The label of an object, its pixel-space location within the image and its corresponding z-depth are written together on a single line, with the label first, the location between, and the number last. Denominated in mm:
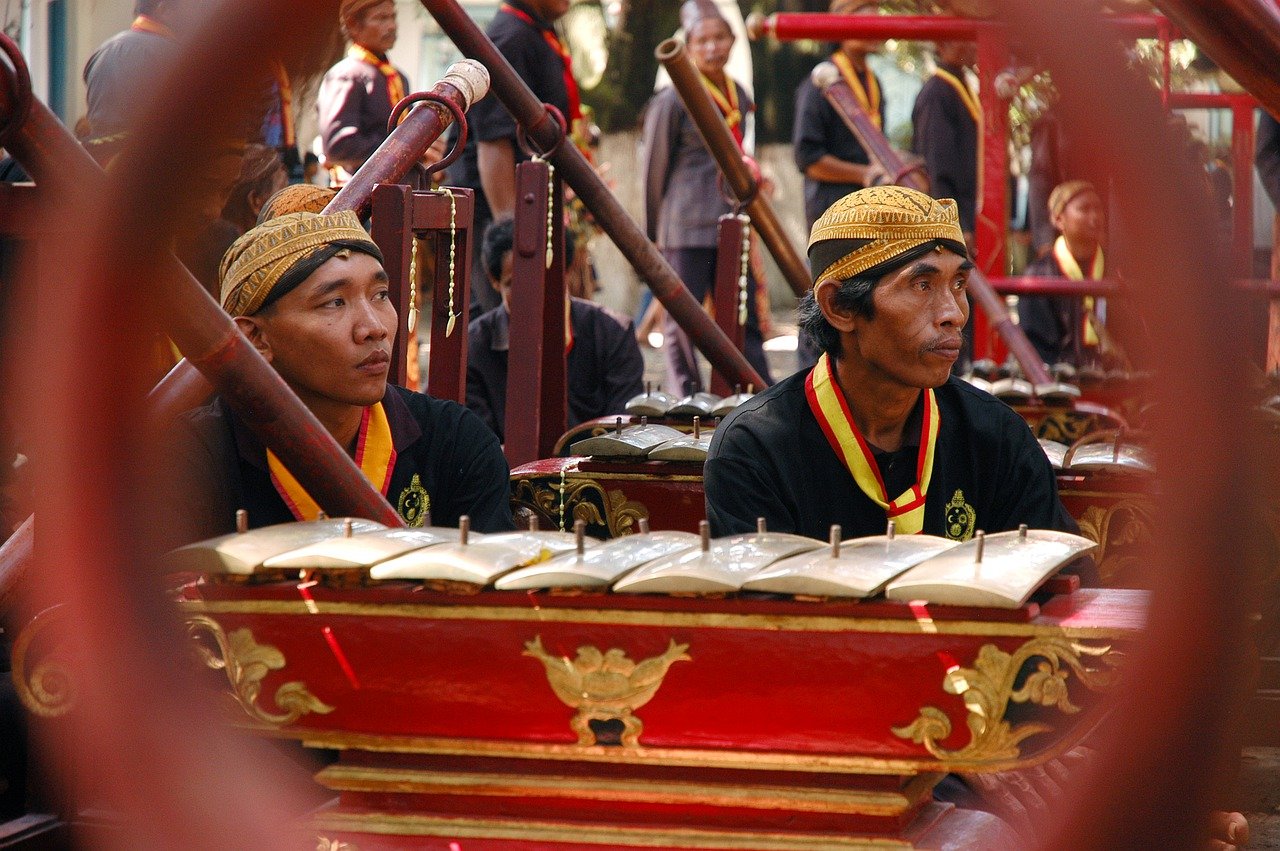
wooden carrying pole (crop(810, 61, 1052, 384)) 9922
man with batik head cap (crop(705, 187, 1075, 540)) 4926
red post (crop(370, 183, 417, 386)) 6109
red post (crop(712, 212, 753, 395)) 9969
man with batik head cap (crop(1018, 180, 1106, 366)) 13391
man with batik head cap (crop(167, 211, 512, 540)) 4875
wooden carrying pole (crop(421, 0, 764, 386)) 7082
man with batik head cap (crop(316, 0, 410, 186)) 10609
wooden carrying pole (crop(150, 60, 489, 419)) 6008
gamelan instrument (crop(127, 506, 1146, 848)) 3055
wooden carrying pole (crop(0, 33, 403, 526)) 3189
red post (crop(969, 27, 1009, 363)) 11430
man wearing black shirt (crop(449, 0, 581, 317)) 10539
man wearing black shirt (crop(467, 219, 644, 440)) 9859
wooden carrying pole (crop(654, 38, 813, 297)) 8500
